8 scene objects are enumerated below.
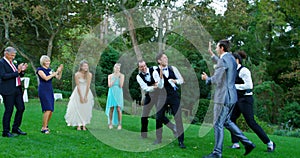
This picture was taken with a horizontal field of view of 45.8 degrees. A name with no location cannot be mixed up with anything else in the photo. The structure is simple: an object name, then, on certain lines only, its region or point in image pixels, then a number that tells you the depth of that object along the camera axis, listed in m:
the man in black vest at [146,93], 7.16
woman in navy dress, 7.09
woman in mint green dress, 8.65
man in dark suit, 6.40
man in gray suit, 5.52
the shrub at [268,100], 18.69
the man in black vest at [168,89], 6.51
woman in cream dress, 8.24
